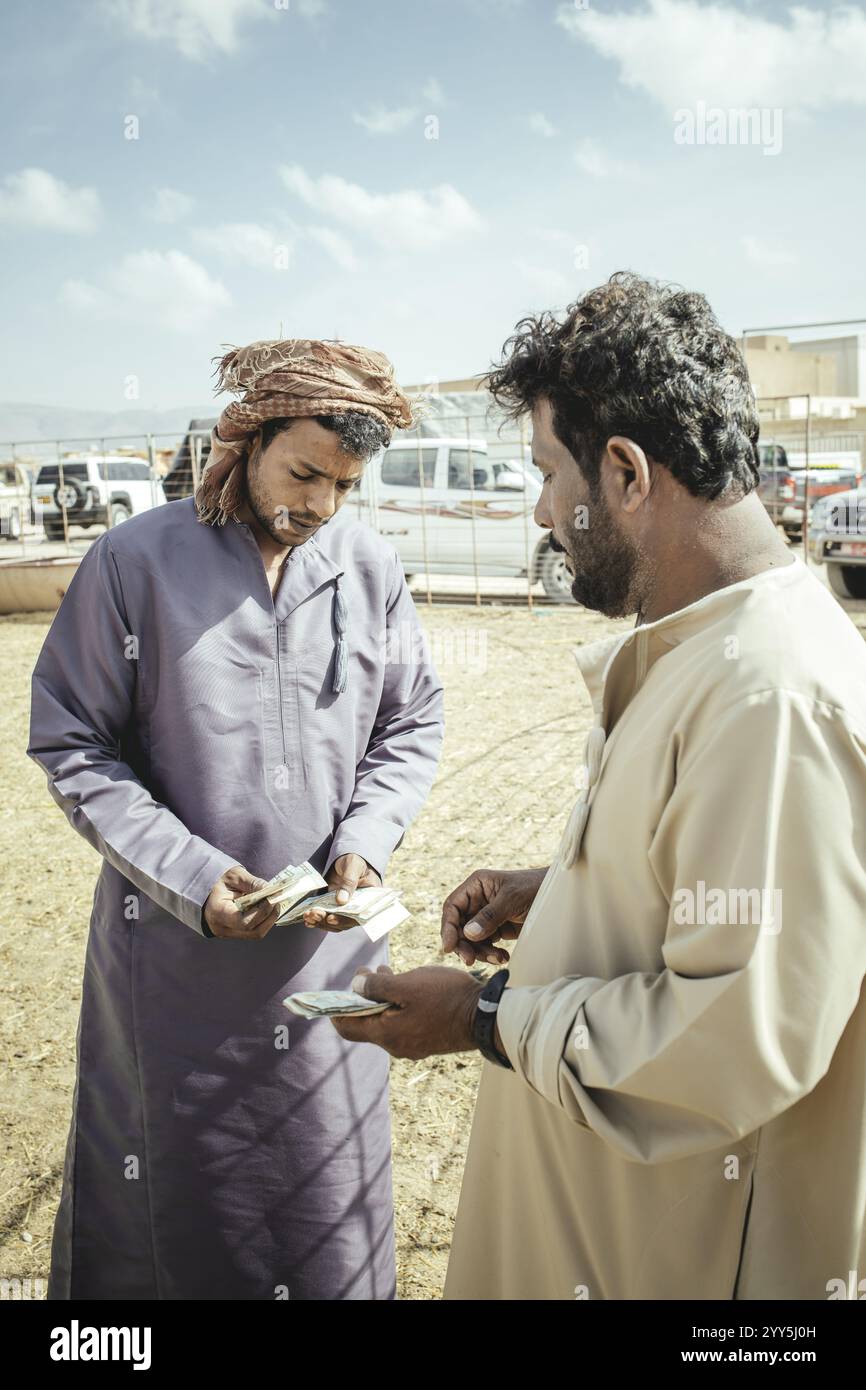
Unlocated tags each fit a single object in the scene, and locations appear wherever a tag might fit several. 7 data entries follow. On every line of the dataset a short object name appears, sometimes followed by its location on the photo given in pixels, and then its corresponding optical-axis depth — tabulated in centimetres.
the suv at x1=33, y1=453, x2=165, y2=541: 2400
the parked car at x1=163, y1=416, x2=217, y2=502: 1476
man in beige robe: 119
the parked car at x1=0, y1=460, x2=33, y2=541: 2362
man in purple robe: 219
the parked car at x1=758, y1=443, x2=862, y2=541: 1648
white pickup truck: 1417
